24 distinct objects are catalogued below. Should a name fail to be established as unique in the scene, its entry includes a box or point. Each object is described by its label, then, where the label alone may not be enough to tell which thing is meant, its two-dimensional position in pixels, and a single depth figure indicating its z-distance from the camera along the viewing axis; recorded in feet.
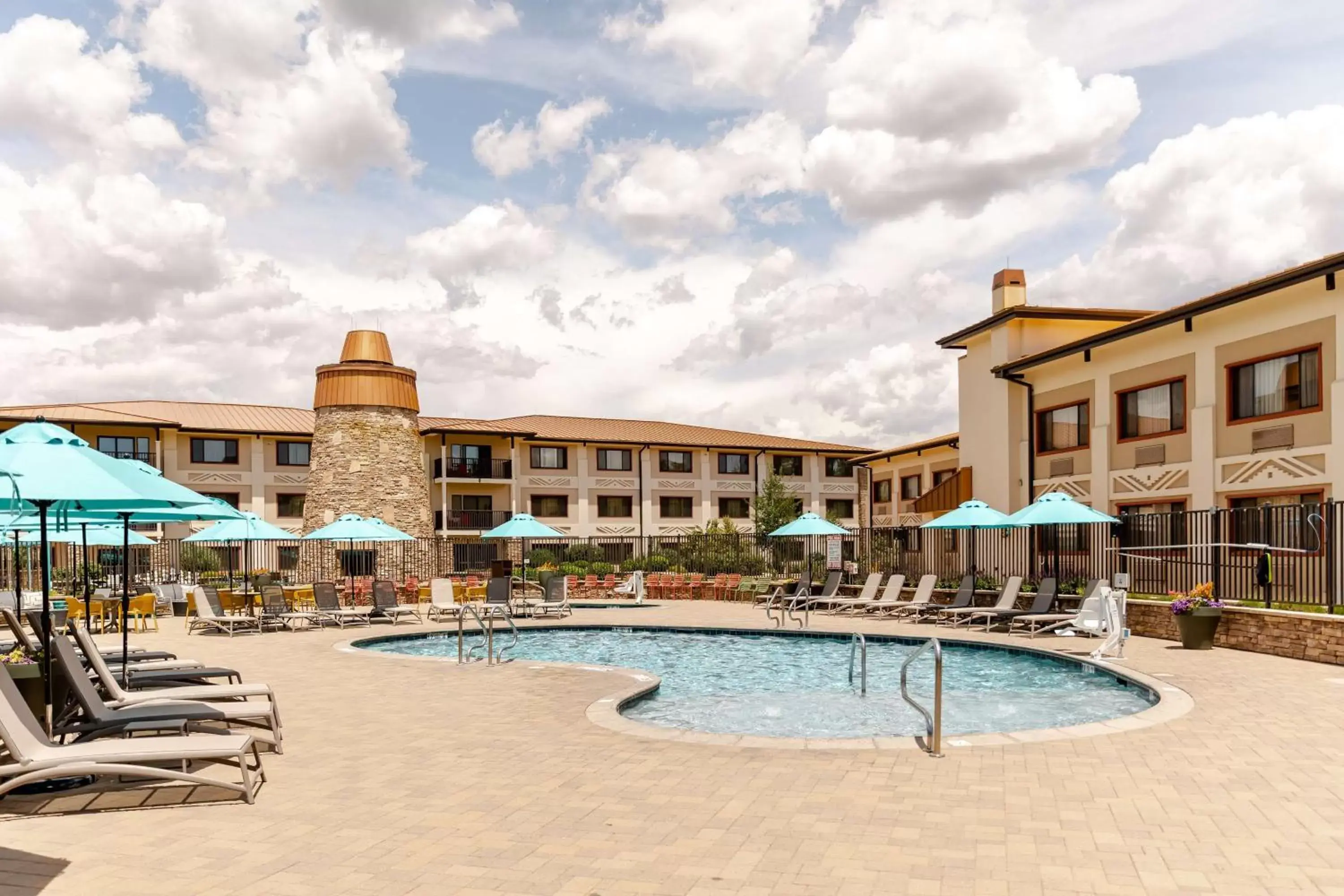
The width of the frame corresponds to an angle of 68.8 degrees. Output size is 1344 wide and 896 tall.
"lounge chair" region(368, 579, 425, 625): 70.03
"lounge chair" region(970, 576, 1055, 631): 58.54
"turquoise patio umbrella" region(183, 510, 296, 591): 68.85
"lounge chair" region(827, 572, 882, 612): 74.28
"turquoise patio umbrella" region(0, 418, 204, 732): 21.61
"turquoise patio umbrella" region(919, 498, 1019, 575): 63.41
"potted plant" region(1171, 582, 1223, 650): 47.11
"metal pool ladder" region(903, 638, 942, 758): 24.22
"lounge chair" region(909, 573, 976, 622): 65.51
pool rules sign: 79.30
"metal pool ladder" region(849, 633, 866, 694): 37.76
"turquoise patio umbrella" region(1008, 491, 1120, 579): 57.77
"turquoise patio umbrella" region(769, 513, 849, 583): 78.74
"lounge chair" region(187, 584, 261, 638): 62.80
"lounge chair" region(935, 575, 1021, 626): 61.26
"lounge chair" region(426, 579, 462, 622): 71.82
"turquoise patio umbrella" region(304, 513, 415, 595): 72.59
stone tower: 119.14
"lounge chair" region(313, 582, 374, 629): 67.15
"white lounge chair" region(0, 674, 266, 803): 18.44
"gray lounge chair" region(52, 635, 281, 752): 22.72
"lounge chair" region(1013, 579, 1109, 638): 49.65
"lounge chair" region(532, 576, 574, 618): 76.43
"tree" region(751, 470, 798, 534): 156.87
